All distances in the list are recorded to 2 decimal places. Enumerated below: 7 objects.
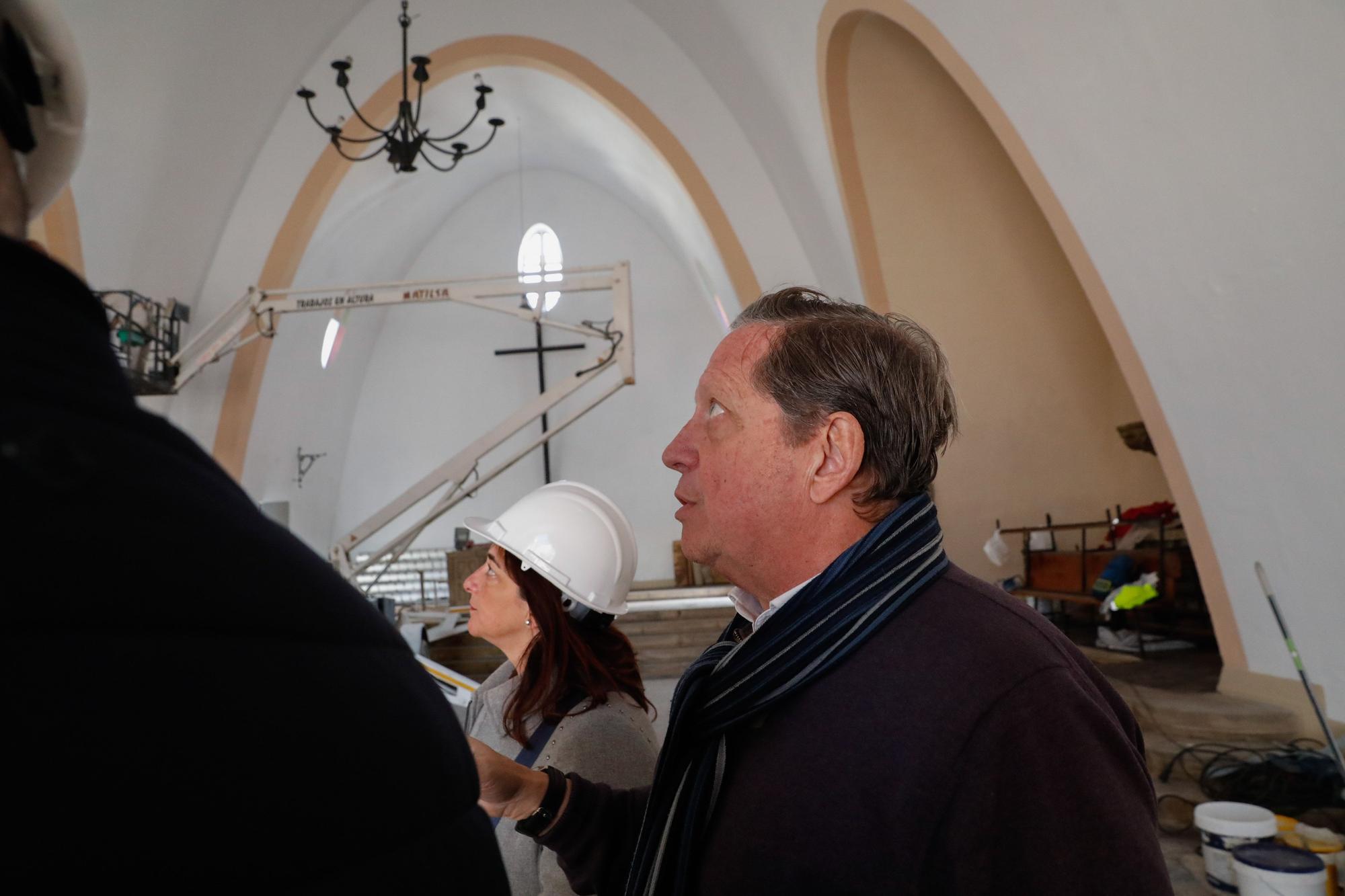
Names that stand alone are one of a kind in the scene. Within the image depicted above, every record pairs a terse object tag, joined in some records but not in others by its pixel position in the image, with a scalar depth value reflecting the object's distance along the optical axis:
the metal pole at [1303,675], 3.70
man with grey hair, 1.23
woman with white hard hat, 2.38
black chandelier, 8.23
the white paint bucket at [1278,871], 3.36
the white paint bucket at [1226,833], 3.73
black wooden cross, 17.30
